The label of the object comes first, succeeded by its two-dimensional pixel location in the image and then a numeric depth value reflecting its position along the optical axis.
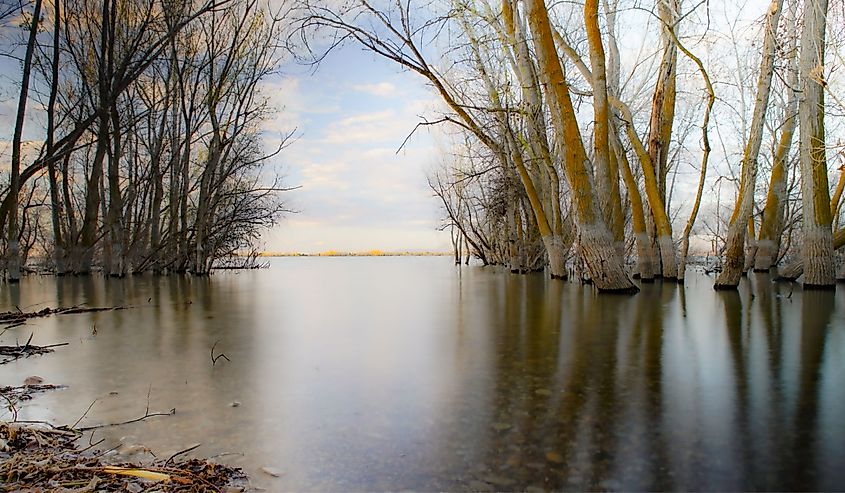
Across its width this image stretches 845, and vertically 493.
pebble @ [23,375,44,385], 3.03
